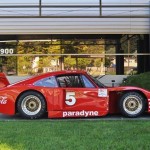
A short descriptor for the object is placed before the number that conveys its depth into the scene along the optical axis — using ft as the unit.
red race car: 37.70
